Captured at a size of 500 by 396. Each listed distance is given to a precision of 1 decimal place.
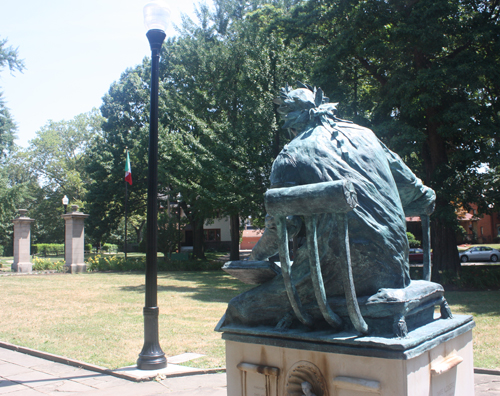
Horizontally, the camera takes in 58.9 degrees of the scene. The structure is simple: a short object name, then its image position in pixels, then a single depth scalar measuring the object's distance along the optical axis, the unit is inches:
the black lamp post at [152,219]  262.7
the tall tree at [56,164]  2081.9
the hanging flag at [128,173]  992.9
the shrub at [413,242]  1407.7
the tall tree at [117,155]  1267.2
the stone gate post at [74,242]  943.0
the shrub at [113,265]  1032.2
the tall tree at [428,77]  557.0
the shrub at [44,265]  1006.4
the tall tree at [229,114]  692.1
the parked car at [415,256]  1115.7
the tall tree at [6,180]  1309.1
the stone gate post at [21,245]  975.0
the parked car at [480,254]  1314.0
